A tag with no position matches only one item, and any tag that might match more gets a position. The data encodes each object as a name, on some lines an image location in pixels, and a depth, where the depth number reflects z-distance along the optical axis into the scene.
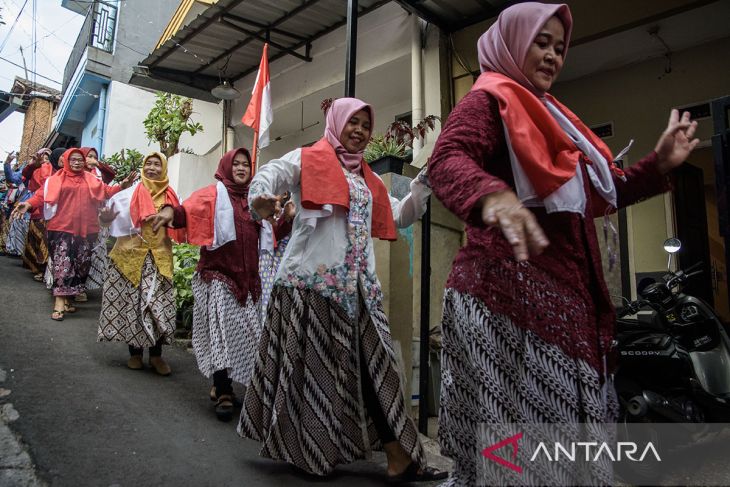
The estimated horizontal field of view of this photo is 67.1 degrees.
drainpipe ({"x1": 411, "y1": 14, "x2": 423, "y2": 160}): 6.42
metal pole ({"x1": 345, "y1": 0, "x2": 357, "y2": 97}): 3.84
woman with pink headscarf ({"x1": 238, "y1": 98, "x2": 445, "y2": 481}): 2.67
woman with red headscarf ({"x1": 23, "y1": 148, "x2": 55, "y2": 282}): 8.34
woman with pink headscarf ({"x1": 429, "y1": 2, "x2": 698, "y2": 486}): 1.38
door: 5.93
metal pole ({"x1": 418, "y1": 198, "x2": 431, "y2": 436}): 3.48
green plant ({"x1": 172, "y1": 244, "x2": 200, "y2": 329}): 6.31
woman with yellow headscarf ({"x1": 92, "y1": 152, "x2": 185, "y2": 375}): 4.61
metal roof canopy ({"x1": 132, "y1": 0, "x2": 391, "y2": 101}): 7.16
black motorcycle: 3.16
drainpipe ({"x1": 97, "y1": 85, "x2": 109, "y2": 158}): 13.54
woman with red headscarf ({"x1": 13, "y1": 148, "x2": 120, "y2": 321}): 6.37
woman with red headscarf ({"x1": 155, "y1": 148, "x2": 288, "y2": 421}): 3.76
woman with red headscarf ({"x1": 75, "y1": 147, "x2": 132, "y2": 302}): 6.99
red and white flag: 5.60
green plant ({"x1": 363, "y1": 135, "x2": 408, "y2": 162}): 5.04
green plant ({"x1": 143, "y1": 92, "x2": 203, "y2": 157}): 10.16
